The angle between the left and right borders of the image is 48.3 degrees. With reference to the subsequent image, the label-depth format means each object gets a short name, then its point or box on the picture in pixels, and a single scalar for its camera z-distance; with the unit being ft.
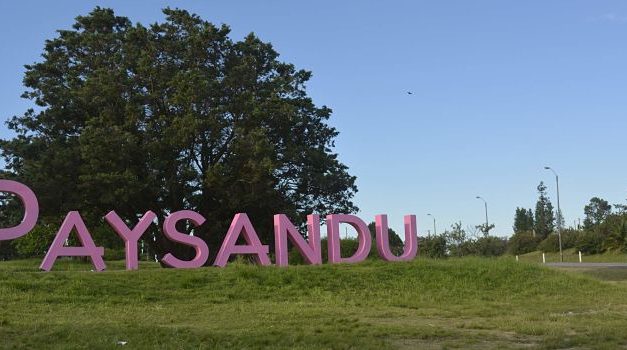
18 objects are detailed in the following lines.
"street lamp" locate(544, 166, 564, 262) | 184.32
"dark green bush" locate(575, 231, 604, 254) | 207.10
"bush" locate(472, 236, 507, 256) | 212.58
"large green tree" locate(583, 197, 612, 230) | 453.78
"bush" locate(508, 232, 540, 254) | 247.09
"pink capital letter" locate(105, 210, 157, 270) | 79.10
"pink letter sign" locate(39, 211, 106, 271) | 74.64
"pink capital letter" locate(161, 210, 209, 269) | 81.10
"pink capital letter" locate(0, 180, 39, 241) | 72.23
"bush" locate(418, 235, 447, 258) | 190.29
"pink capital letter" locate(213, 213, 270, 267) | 83.41
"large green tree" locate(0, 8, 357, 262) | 106.42
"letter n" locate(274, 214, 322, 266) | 87.04
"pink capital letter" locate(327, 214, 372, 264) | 91.09
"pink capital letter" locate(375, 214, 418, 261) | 94.27
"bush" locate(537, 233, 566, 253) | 226.38
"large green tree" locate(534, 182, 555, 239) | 396.00
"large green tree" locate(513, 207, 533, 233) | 462.19
